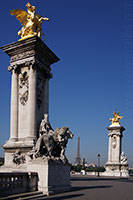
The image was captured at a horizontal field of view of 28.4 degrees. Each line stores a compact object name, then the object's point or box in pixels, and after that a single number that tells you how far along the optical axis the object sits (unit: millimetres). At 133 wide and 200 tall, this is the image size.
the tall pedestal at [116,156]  46519
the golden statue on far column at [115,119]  51506
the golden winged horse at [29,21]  21516
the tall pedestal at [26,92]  19109
